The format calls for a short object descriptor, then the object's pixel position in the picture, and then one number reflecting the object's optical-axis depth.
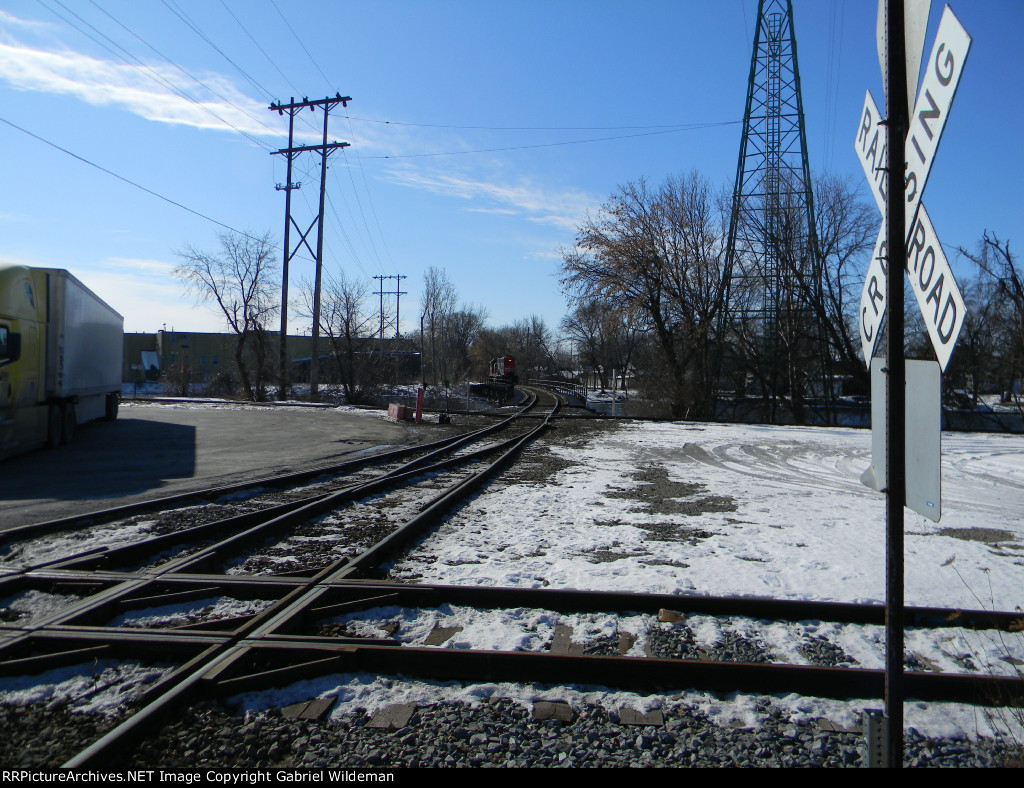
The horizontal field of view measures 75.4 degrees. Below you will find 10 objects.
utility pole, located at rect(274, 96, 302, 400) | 35.97
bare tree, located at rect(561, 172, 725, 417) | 36.03
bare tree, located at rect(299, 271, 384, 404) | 46.06
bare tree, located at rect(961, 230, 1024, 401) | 30.25
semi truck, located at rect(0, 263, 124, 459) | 11.88
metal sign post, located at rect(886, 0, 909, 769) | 2.34
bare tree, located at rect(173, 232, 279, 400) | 48.19
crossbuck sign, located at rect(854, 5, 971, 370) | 2.09
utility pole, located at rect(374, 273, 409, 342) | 74.38
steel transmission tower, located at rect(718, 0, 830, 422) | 30.84
